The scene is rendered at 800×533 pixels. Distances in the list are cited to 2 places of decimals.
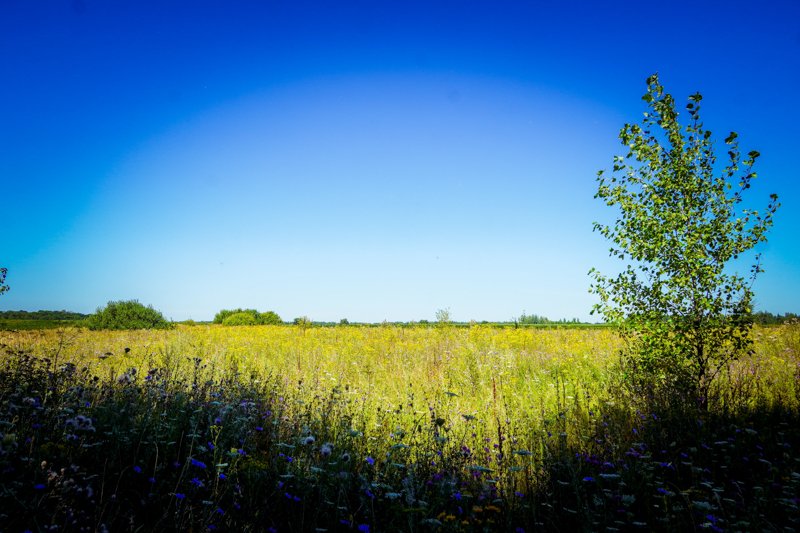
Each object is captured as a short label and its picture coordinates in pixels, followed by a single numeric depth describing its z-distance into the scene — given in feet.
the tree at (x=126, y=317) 82.89
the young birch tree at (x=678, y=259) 18.21
